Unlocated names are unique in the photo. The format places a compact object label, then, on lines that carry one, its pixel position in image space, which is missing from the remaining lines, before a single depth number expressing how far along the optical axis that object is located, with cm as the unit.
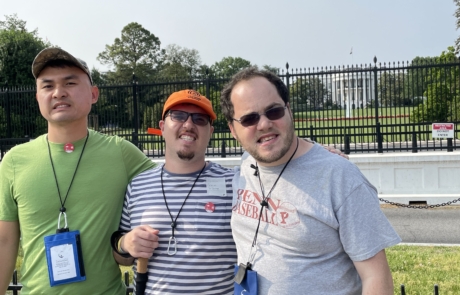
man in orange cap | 222
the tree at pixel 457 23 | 3534
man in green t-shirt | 231
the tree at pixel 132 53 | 6122
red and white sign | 1091
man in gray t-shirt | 181
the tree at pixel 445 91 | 1158
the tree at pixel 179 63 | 6218
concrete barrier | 1056
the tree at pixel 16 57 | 3328
